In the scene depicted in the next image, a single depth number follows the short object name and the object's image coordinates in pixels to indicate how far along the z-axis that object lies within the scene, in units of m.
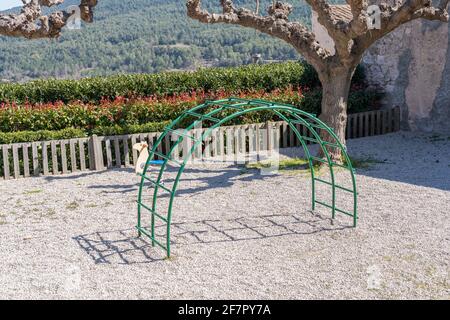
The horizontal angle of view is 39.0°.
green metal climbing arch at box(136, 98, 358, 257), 7.70
